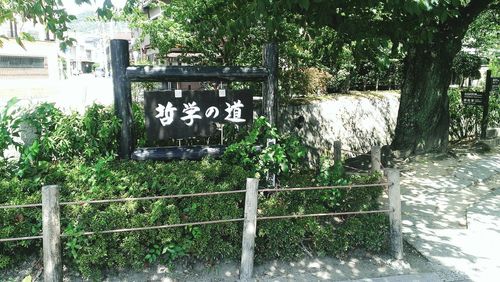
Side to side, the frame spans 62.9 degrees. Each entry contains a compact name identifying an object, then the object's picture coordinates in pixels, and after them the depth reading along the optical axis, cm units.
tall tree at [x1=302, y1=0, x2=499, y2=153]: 692
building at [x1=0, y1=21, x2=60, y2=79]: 3791
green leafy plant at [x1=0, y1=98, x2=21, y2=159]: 519
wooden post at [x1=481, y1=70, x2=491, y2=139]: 1097
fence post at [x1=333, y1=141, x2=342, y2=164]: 653
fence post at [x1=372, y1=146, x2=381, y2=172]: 627
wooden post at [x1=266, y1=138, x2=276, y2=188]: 568
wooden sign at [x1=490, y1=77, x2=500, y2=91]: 1114
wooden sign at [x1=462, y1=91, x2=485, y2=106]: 1120
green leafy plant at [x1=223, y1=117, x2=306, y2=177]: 558
